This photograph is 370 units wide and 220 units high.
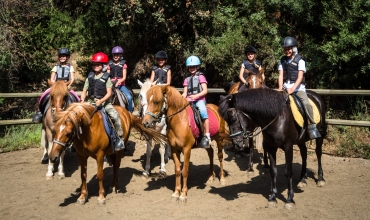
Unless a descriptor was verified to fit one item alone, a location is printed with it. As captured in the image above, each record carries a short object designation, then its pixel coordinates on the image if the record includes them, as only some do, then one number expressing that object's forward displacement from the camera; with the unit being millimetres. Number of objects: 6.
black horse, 6066
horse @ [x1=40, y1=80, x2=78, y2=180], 7461
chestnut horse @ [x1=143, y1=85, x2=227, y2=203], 6574
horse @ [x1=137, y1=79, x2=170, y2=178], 7770
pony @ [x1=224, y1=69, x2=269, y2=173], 8234
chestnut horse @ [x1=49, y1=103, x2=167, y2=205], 5910
